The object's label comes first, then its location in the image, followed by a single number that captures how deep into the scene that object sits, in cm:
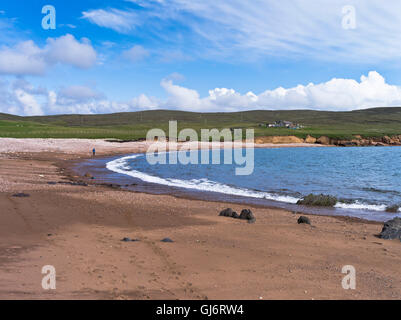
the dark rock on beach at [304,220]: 1467
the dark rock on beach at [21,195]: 1712
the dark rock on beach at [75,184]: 2382
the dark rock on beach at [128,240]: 1108
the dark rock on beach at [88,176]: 2930
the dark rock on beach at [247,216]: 1467
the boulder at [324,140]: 10824
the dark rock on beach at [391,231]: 1258
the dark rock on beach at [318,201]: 2044
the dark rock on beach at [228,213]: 1562
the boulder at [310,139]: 10772
